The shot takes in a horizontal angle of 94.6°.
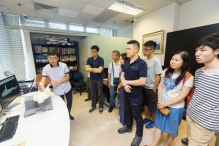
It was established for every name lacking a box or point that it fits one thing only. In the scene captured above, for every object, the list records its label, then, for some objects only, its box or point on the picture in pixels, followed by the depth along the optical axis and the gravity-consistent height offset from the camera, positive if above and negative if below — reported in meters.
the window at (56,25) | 3.85 +1.24
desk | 0.82 -0.66
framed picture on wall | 2.95 +0.56
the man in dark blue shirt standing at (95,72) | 2.32 -0.34
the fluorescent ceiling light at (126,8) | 2.66 +1.38
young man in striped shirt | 0.90 -0.36
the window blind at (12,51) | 3.11 +0.23
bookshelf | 3.58 +0.31
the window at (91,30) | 4.55 +1.25
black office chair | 3.73 -0.83
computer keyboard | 0.86 -0.65
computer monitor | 1.18 -0.41
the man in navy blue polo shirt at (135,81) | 1.42 -0.35
